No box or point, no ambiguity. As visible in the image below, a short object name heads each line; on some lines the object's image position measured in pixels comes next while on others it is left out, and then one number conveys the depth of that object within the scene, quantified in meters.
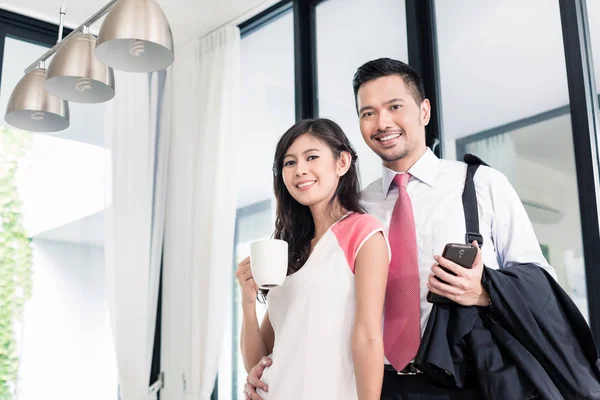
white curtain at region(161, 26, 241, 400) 3.24
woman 1.43
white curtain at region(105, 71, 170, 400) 3.35
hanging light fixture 1.86
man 1.47
